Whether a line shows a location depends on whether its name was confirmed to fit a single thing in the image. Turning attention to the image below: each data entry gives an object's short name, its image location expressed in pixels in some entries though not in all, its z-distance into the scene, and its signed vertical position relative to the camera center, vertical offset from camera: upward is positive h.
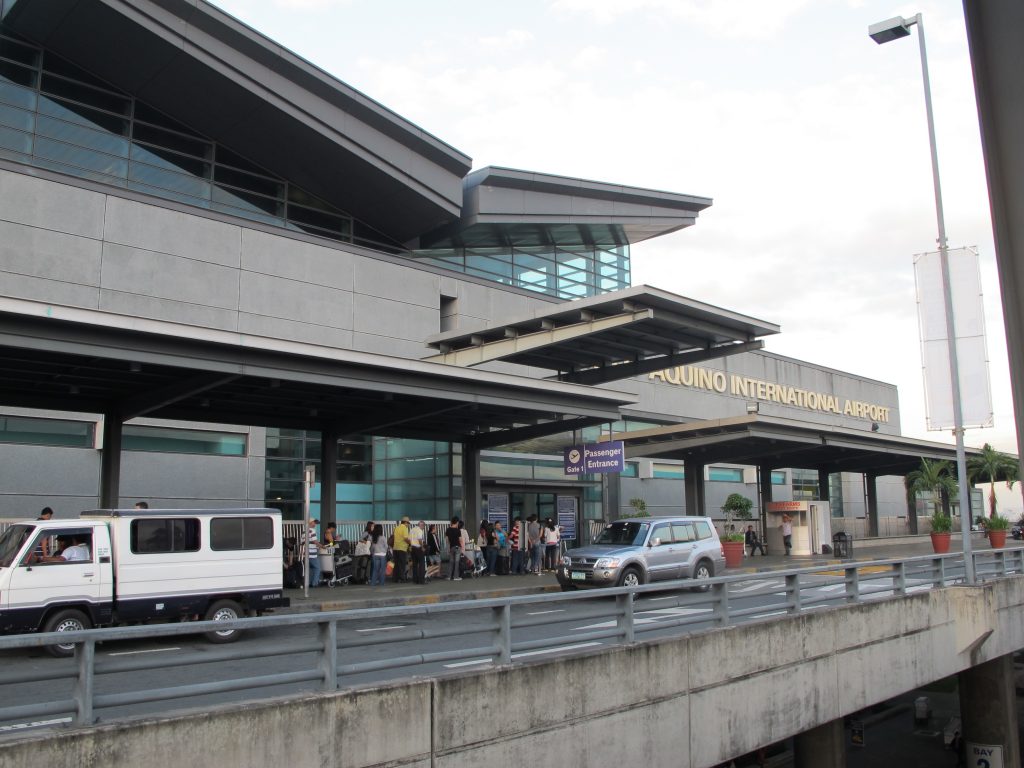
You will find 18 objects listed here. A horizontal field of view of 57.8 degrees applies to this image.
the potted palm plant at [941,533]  33.22 -0.50
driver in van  13.09 -0.24
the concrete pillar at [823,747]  14.93 -3.61
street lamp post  16.67 +3.33
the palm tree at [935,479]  41.97 +1.83
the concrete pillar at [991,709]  20.00 -4.10
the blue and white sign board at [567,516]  33.89 +0.33
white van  12.71 -0.54
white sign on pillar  19.83 -5.09
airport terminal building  20.14 +6.39
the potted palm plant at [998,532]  33.34 -0.50
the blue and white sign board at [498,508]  31.31 +0.61
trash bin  33.88 -0.89
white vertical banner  16.33 +3.42
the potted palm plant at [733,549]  30.55 -0.87
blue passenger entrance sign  26.08 +1.88
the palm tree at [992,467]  45.12 +2.53
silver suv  19.89 -0.69
